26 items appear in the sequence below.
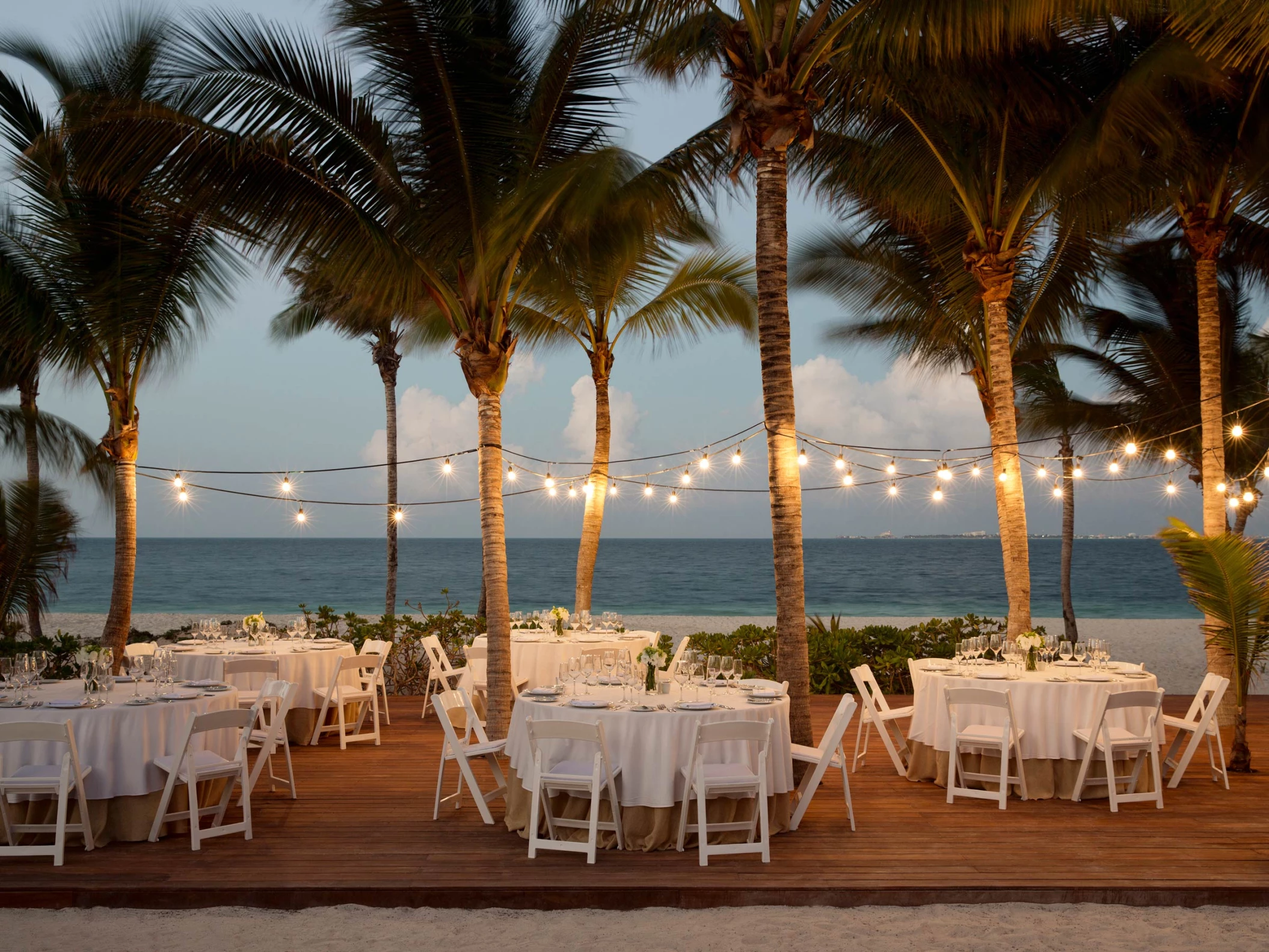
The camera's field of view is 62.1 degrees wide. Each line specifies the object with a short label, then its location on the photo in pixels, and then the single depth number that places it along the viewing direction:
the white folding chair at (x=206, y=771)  5.48
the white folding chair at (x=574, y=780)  5.14
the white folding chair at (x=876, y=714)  7.31
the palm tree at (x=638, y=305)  11.65
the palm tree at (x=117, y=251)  9.62
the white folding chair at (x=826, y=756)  5.66
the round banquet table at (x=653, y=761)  5.46
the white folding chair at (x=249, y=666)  8.13
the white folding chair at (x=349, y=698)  8.67
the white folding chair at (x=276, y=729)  6.43
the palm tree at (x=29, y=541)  11.13
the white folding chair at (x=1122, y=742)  6.41
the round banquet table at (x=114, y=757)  5.63
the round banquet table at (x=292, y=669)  8.66
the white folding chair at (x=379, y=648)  9.35
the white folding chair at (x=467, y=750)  5.96
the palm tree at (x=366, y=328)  15.67
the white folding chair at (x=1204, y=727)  6.92
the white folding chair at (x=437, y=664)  9.92
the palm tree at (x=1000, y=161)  8.66
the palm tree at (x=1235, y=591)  7.48
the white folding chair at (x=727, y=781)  5.14
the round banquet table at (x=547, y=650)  9.86
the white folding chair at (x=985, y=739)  6.48
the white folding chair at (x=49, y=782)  5.10
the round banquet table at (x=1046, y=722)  6.85
